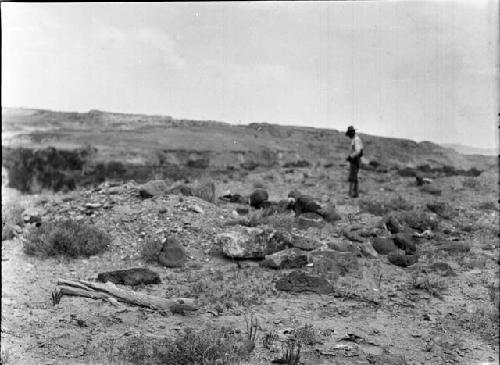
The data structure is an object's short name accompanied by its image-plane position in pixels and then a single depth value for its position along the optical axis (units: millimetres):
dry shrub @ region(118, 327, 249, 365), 4242
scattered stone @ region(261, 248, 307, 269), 7320
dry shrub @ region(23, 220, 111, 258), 7526
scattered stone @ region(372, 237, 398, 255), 8367
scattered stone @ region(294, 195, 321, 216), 10523
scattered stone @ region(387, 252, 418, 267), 7711
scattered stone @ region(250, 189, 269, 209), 11227
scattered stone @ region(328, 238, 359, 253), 8122
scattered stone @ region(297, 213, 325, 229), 9578
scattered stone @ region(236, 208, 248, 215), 10498
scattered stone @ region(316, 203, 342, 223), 10367
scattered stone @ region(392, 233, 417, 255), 8430
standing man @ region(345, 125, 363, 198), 12648
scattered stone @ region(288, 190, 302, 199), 12141
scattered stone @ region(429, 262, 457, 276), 7238
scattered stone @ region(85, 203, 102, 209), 9734
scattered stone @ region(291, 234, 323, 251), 8156
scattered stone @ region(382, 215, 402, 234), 9609
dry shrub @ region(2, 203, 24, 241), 8422
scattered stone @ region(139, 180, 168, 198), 10234
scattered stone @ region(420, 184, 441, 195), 14466
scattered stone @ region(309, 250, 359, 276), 7245
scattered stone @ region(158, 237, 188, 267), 7453
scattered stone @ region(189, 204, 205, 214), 9539
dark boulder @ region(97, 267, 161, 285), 6529
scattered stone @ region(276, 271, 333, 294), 6496
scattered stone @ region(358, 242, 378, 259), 8117
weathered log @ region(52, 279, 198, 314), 5672
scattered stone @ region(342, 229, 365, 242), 8941
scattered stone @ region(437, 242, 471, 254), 8297
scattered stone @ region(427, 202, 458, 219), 11136
